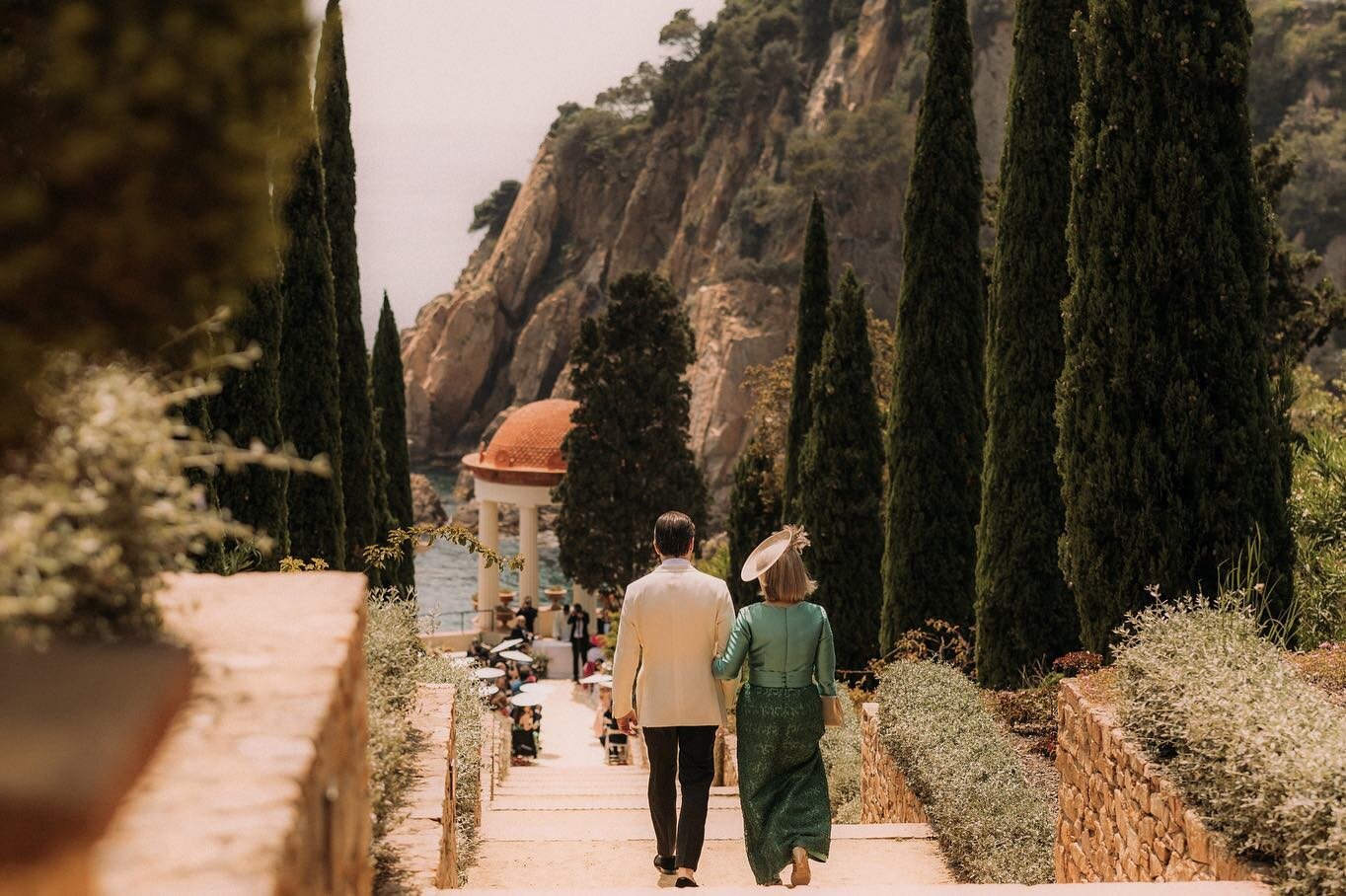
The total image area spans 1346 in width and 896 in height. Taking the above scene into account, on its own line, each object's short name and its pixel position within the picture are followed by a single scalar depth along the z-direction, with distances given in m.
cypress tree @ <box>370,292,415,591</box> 26.19
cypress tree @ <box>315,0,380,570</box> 19.28
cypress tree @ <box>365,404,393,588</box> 20.36
